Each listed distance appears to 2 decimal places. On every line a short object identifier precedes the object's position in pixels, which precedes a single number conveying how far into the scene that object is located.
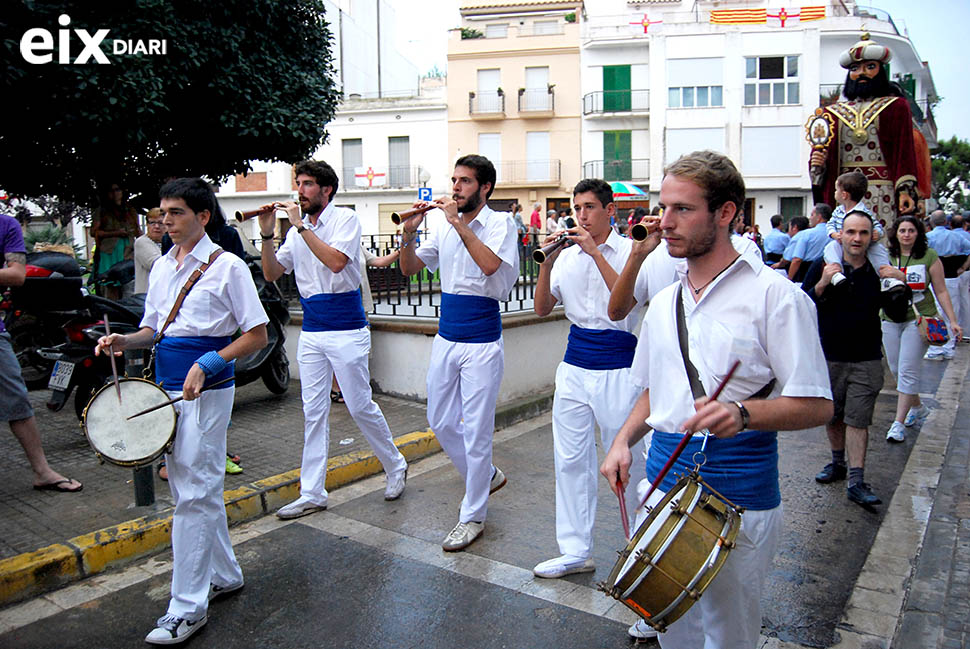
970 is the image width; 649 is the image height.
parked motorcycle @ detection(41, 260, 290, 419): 6.24
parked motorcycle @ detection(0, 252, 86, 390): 7.59
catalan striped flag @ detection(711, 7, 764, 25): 35.94
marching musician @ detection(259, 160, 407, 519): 5.19
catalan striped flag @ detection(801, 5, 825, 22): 36.28
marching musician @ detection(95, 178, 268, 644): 3.59
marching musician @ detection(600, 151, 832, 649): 2.23
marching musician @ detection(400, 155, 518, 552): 4.71
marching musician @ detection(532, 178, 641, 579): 4.00
